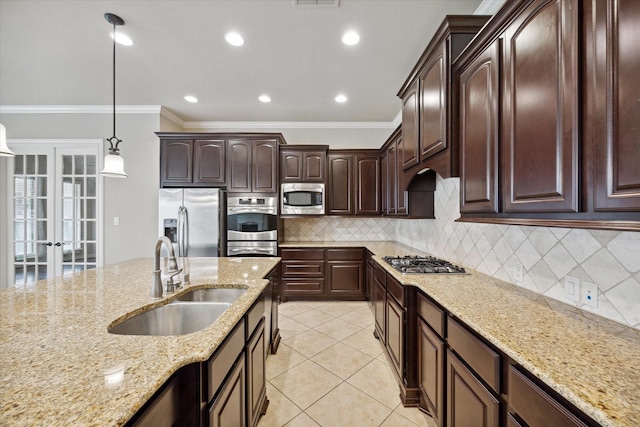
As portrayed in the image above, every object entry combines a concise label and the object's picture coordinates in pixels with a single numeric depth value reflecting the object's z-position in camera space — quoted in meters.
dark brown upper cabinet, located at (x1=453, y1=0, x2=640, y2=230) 0.72
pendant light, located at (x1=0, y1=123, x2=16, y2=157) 1.44
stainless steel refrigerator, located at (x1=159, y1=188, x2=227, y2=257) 3.41
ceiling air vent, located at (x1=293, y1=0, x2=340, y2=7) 1.87
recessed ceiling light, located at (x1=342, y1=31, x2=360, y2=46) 2.19
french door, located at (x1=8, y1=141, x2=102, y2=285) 3.72
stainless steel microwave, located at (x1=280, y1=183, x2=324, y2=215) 3.81
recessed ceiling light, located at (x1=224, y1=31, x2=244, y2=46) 2.23
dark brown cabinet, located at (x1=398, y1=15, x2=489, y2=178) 1.54
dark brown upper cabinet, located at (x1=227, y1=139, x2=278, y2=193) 3.68
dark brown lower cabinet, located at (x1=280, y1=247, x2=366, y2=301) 3.74
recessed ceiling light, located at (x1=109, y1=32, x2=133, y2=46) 2.26
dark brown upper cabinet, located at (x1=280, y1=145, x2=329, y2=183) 3.85
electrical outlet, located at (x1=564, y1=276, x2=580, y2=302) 1.20
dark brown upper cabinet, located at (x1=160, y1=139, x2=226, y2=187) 3.64
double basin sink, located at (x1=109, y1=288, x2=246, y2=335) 1.22
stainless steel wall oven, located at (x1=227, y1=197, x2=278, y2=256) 3.60
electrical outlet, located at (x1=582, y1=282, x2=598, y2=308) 1.12
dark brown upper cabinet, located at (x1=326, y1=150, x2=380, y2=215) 3.98
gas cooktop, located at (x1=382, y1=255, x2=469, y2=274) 1.85
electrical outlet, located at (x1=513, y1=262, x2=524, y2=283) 1.52
